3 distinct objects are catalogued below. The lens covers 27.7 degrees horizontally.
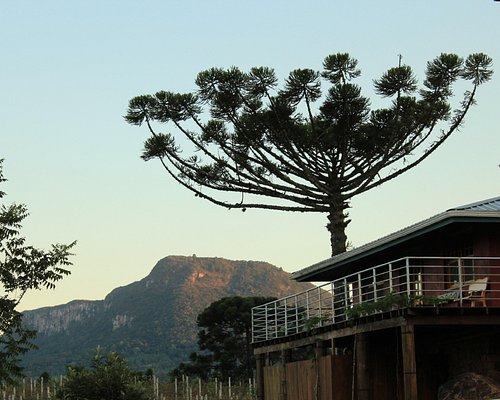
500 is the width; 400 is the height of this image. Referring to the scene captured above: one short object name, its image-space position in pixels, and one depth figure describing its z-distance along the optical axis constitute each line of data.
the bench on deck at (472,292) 26.97
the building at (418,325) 25.33
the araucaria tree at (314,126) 40.88
